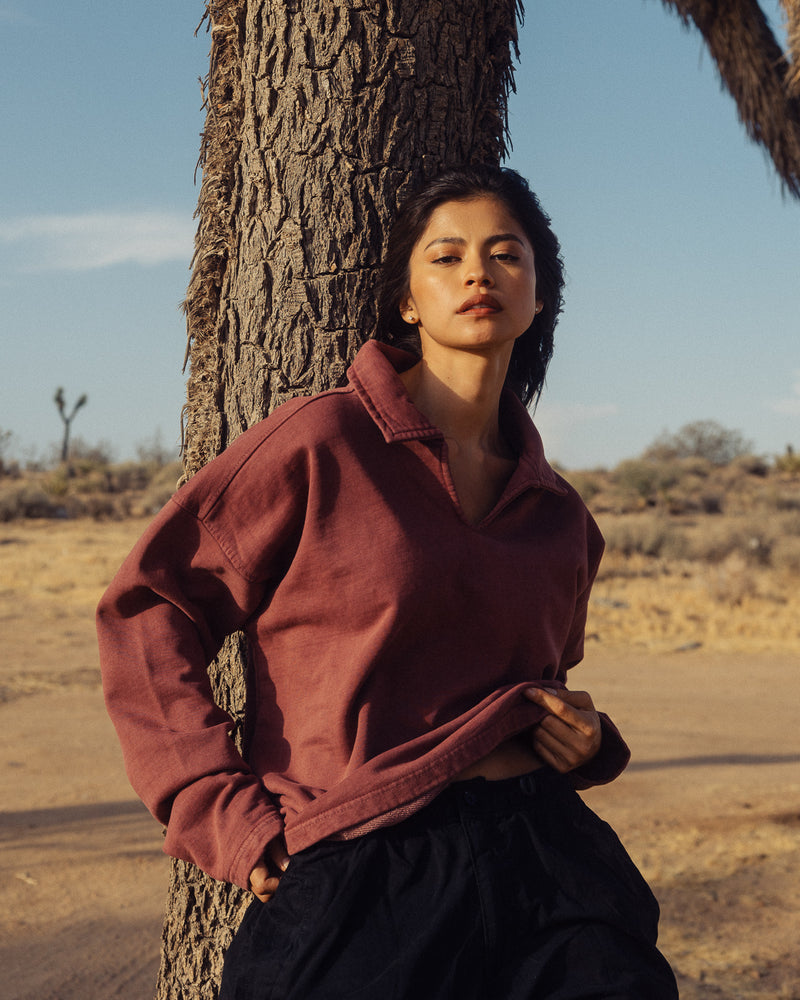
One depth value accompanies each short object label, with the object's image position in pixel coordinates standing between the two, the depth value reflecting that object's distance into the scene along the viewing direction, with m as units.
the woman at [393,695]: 1.58
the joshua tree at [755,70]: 7.75
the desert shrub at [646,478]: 26.97
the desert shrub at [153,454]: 37.50
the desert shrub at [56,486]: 25.36
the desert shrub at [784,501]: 23.05
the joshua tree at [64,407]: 40.38
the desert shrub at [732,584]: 11.79
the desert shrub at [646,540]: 15.93
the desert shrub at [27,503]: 22.12
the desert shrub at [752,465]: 33.50
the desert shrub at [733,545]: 15.16
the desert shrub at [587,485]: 27.57
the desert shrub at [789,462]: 30.42
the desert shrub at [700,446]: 38.69
